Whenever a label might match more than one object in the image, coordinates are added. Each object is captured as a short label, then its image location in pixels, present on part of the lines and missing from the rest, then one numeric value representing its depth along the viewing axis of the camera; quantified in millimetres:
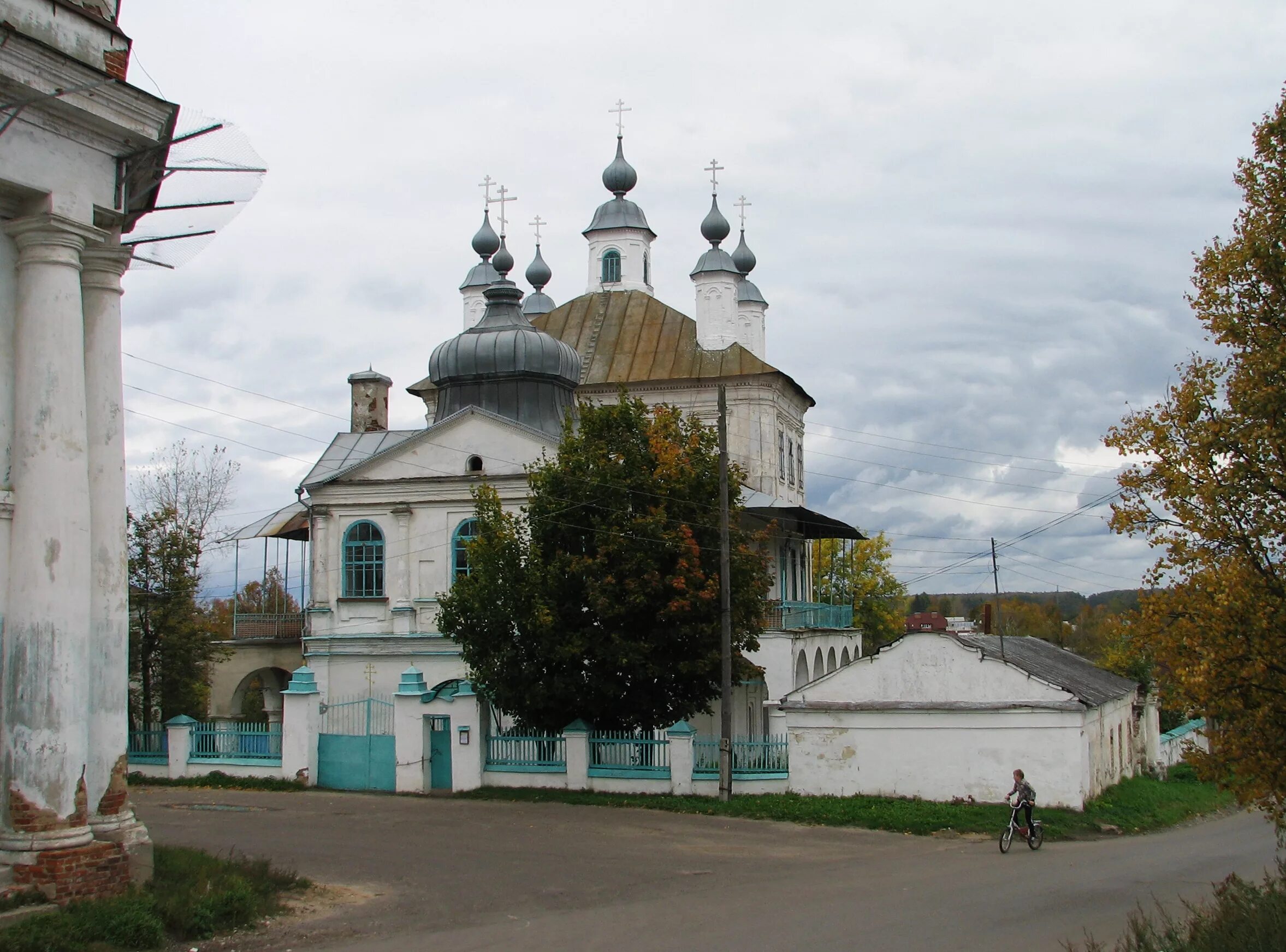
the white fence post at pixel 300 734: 24359
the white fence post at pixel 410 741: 23891
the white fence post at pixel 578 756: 23359
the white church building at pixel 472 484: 29406
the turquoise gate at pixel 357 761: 24156
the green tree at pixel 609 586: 23047
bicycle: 18203
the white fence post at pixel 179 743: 25188
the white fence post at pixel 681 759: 22891
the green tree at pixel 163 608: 29375
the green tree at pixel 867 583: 62906
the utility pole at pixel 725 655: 22484
